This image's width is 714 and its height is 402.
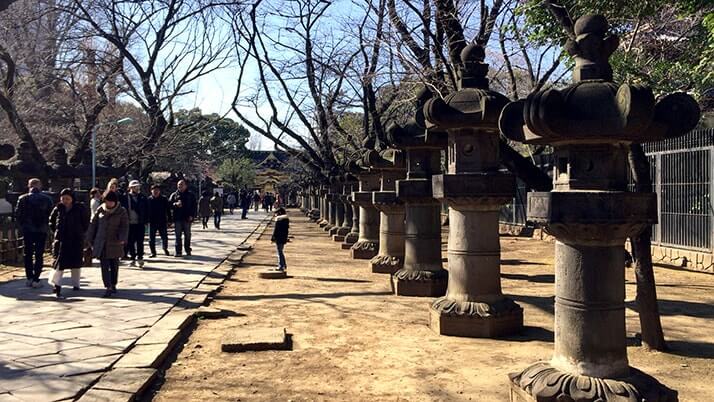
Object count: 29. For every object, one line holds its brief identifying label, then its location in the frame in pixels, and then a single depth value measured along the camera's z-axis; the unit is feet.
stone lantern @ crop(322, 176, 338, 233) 75.36
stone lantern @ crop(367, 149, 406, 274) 40.91
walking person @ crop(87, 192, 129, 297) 30.14
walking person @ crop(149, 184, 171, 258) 47.52
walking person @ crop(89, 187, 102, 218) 39.11
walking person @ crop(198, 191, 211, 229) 81.20
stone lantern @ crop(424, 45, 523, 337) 22.98
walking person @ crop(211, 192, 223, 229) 89.25
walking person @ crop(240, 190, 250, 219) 127.44
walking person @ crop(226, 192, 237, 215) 151.35
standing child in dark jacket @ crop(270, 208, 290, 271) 39.06
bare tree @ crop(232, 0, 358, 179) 69.05
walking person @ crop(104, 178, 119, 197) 31.42
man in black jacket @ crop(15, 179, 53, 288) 32.27
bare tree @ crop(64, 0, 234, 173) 63.36
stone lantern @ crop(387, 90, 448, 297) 31.04
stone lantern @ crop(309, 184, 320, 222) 128.03
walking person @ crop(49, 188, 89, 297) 29.12
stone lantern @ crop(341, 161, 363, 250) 61.33
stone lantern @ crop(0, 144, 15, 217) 36.37
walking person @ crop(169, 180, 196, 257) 48.14
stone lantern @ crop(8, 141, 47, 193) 49.55
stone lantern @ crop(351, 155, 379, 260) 50.67
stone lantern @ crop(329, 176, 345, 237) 71.92
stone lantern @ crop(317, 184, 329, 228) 95.86
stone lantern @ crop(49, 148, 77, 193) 51.26
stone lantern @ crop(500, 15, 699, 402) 13.28
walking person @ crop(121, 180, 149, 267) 42.47
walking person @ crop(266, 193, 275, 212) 186.07
